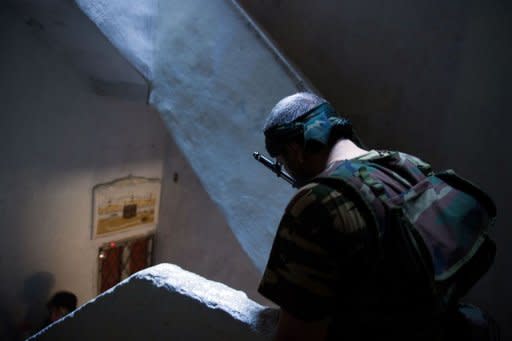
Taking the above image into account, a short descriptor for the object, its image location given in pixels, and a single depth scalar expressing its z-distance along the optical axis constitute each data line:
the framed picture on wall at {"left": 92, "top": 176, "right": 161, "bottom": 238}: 3.97
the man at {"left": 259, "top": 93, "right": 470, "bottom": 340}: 0.79
